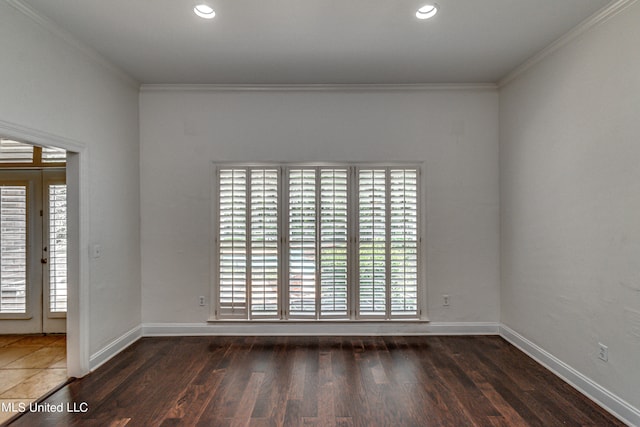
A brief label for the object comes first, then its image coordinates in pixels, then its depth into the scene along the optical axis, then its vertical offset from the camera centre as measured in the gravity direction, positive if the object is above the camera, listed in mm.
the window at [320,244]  3889 -306
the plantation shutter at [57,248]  3859 -350
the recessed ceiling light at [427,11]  2432 +1523
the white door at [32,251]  3863 -382
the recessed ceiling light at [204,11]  2432 +1517
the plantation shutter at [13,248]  3857 -351
